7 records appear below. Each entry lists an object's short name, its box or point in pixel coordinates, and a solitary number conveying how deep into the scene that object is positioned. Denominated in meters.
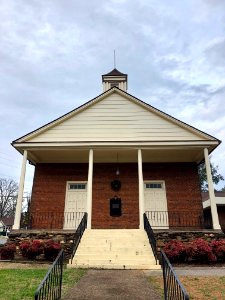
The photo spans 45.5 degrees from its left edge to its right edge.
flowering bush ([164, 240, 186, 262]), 9.51
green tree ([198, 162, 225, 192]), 39.64
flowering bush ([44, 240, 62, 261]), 9.76
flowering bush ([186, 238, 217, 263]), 9.48
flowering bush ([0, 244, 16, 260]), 10.41
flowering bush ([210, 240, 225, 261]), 9.75
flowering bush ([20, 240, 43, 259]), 9.85
